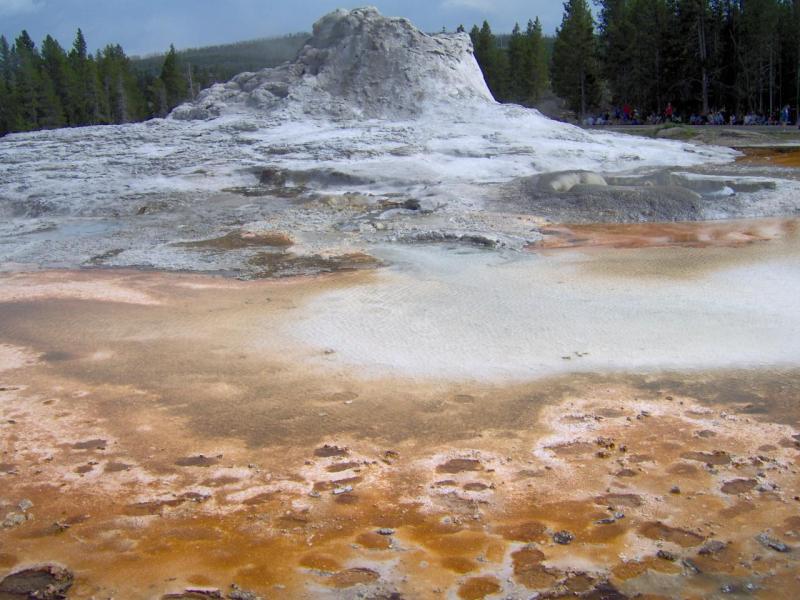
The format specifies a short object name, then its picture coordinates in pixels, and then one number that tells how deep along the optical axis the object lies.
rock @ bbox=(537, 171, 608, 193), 10.18
